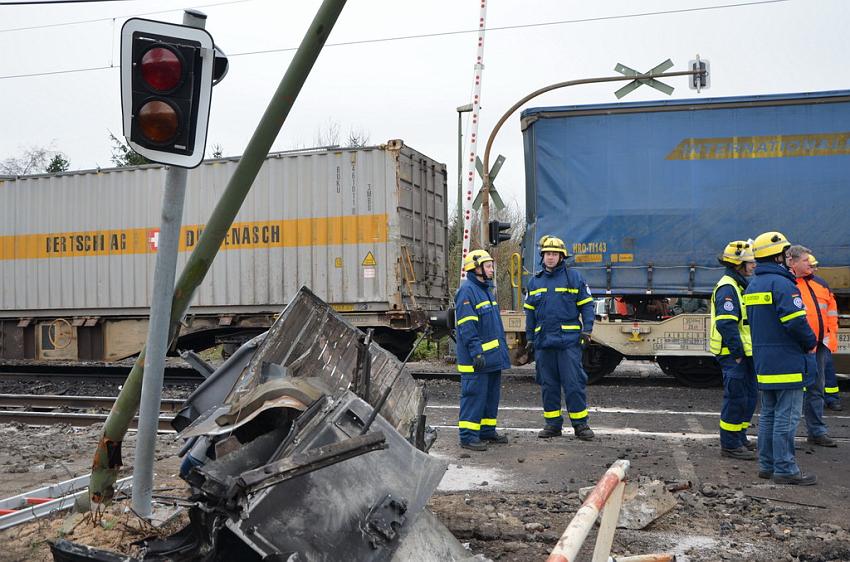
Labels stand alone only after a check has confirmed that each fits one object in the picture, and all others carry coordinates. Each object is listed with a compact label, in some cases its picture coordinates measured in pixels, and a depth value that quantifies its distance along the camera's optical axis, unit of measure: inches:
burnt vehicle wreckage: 112.0
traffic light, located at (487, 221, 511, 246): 501.0
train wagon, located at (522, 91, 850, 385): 426.9
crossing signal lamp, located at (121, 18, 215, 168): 128.3
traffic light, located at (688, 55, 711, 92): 494.6
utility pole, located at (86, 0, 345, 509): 140.6
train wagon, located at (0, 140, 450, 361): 507.8
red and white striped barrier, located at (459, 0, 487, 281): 474.7
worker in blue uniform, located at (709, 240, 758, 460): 263.7
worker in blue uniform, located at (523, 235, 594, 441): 296.8
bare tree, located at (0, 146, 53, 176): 1424.7
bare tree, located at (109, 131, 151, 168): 1040.8
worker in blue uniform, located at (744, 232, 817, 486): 227.8
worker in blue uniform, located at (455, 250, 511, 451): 287.3
